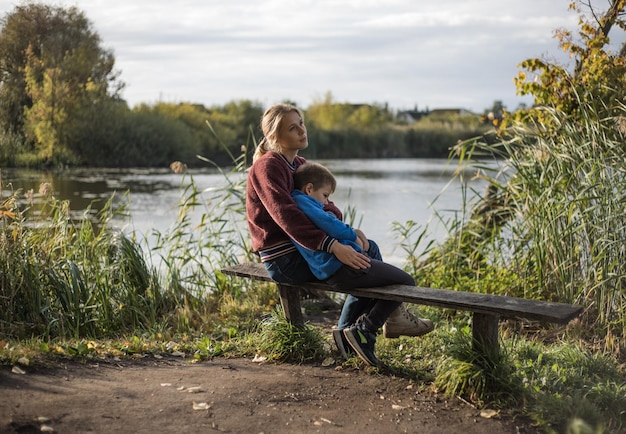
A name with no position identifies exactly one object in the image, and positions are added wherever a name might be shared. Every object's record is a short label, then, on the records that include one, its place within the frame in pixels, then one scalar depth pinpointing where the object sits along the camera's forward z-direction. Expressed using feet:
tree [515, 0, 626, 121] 16.87
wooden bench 9.59
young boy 11.21
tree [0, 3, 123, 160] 37.91
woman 11.16
